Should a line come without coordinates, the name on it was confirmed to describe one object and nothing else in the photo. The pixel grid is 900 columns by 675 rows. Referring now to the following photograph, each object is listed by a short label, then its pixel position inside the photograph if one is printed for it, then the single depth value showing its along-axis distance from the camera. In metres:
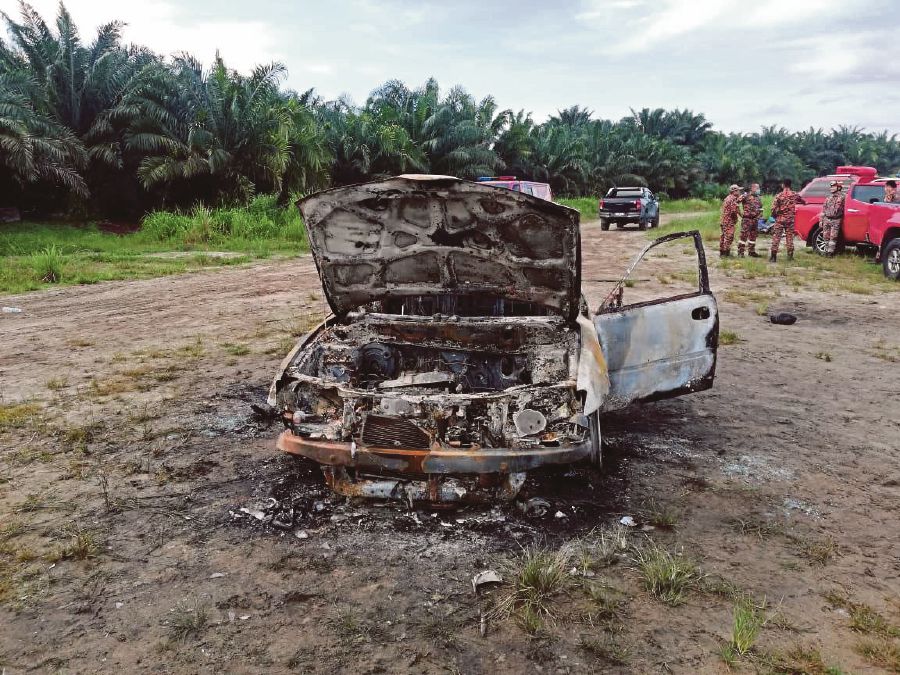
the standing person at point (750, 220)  13.70
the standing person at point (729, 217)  13.89
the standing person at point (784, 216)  13.63
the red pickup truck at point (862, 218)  11.85
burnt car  3.69
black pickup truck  22.34
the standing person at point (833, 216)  13.53
